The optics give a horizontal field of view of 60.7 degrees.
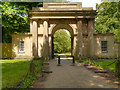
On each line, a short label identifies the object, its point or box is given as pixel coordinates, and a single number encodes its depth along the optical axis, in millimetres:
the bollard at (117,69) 7030
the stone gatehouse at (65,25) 16438
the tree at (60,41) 37875
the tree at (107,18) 27125
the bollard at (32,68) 7163
